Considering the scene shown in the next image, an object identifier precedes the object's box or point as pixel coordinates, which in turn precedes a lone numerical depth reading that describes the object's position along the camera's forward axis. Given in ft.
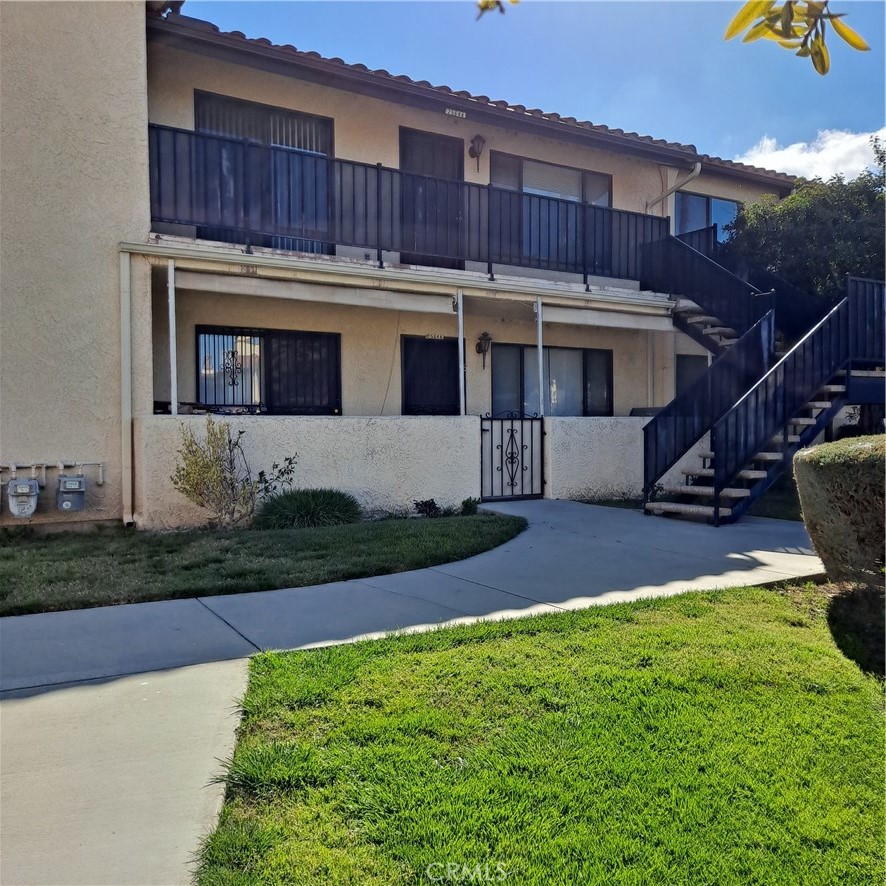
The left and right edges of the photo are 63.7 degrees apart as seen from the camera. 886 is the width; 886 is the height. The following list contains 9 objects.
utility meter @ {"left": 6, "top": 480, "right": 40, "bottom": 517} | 25.59
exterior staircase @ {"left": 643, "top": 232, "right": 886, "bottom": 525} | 29.30
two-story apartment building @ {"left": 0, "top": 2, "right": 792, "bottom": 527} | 27.17
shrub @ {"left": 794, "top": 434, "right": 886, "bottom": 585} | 13.75
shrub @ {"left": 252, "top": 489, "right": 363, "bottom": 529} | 28.14
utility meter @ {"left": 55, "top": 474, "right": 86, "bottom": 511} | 26.32
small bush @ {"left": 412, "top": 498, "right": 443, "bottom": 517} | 31.81
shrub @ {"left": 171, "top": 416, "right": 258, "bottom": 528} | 26.61
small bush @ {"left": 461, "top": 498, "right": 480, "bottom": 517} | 32.31
